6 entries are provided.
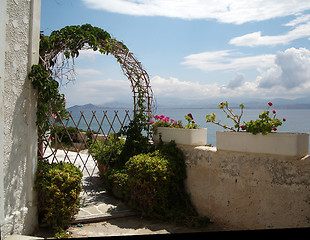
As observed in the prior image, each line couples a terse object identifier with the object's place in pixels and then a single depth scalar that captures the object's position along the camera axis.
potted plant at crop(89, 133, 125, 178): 5.30
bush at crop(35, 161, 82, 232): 3.71
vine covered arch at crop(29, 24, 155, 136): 3.69
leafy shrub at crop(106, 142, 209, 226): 4.16
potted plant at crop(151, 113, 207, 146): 4.46
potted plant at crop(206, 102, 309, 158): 3.41
